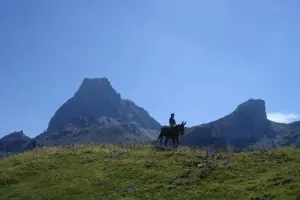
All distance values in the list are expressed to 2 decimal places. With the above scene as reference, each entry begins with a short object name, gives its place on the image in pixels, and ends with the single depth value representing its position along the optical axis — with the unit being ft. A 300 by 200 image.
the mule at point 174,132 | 148.97
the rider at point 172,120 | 154.61
